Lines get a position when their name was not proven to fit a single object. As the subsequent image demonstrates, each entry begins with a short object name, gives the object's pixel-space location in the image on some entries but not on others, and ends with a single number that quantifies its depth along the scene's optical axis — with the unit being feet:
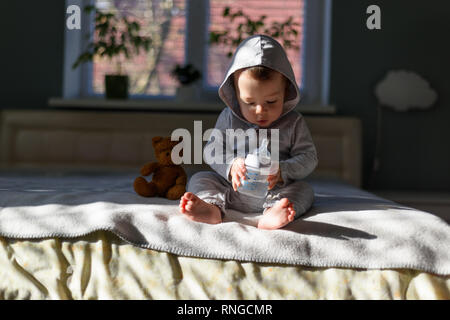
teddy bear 5.43
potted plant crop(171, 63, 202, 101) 9.10
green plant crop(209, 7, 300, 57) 9.07
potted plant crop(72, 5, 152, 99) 8.82
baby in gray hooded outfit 4.58
